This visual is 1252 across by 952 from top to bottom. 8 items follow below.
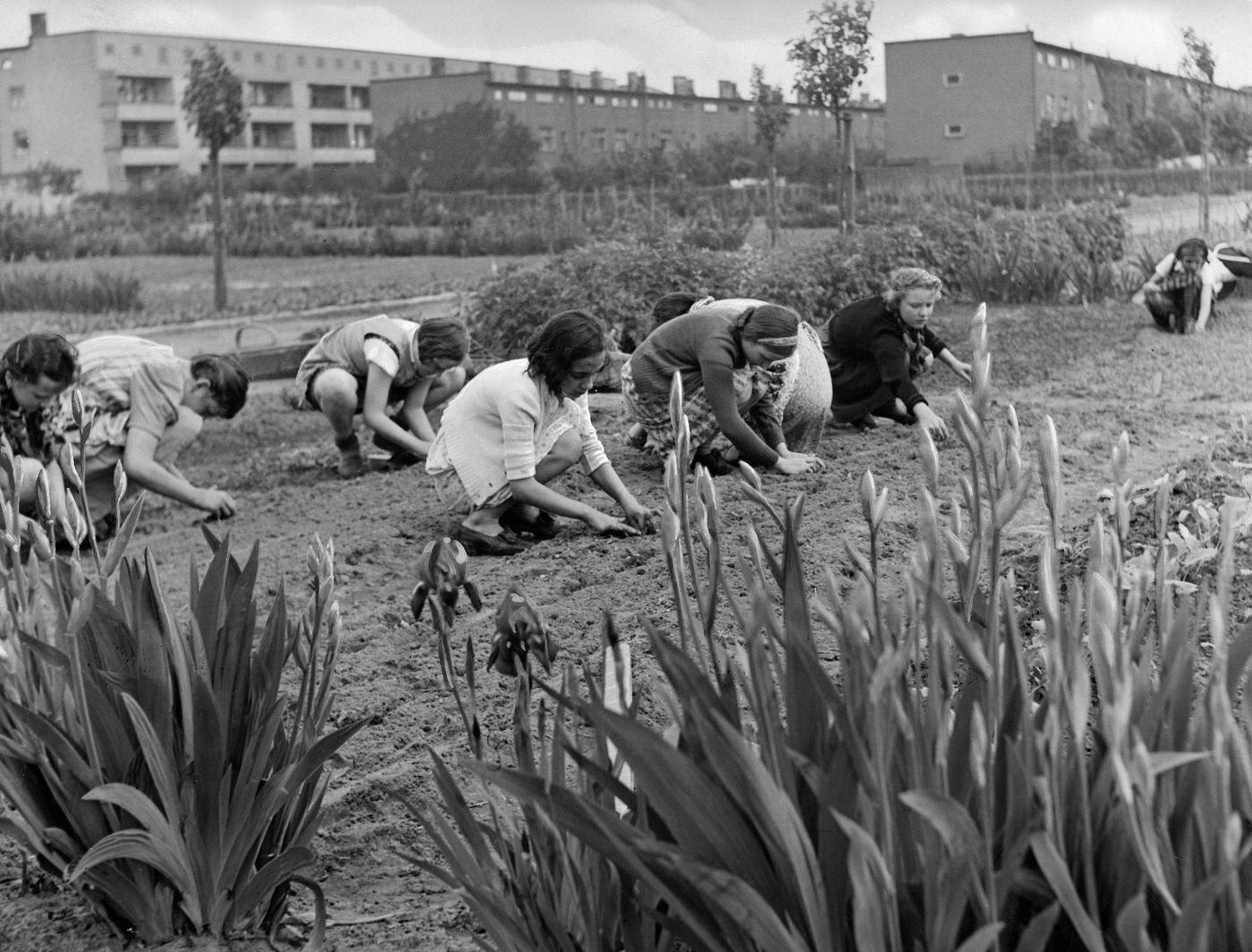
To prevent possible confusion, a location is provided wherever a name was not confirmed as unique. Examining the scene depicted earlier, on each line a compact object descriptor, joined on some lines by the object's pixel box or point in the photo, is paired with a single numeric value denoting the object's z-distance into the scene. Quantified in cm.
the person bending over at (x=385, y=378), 553
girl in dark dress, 557
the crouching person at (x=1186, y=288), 875
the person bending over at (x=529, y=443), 434
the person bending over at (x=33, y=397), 470
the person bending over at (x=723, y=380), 486
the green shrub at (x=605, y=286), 795
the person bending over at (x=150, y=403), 529
